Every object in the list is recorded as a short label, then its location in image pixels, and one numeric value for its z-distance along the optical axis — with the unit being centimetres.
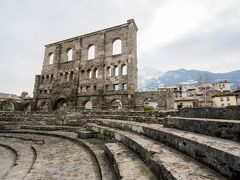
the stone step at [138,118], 591
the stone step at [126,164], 196
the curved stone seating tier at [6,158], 320
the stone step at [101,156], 251
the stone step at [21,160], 283
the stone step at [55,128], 809
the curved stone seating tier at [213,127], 194
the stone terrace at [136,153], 161
